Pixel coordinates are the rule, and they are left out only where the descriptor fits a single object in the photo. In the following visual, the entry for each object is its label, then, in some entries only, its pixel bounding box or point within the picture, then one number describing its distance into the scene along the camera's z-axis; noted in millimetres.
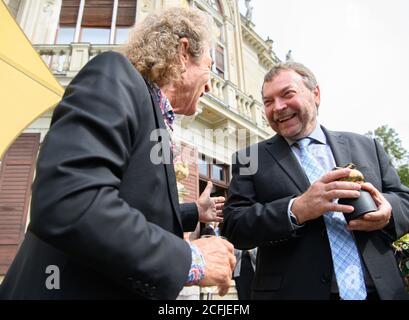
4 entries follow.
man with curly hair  633
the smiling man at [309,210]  1298
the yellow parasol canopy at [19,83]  2828
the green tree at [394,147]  17336
